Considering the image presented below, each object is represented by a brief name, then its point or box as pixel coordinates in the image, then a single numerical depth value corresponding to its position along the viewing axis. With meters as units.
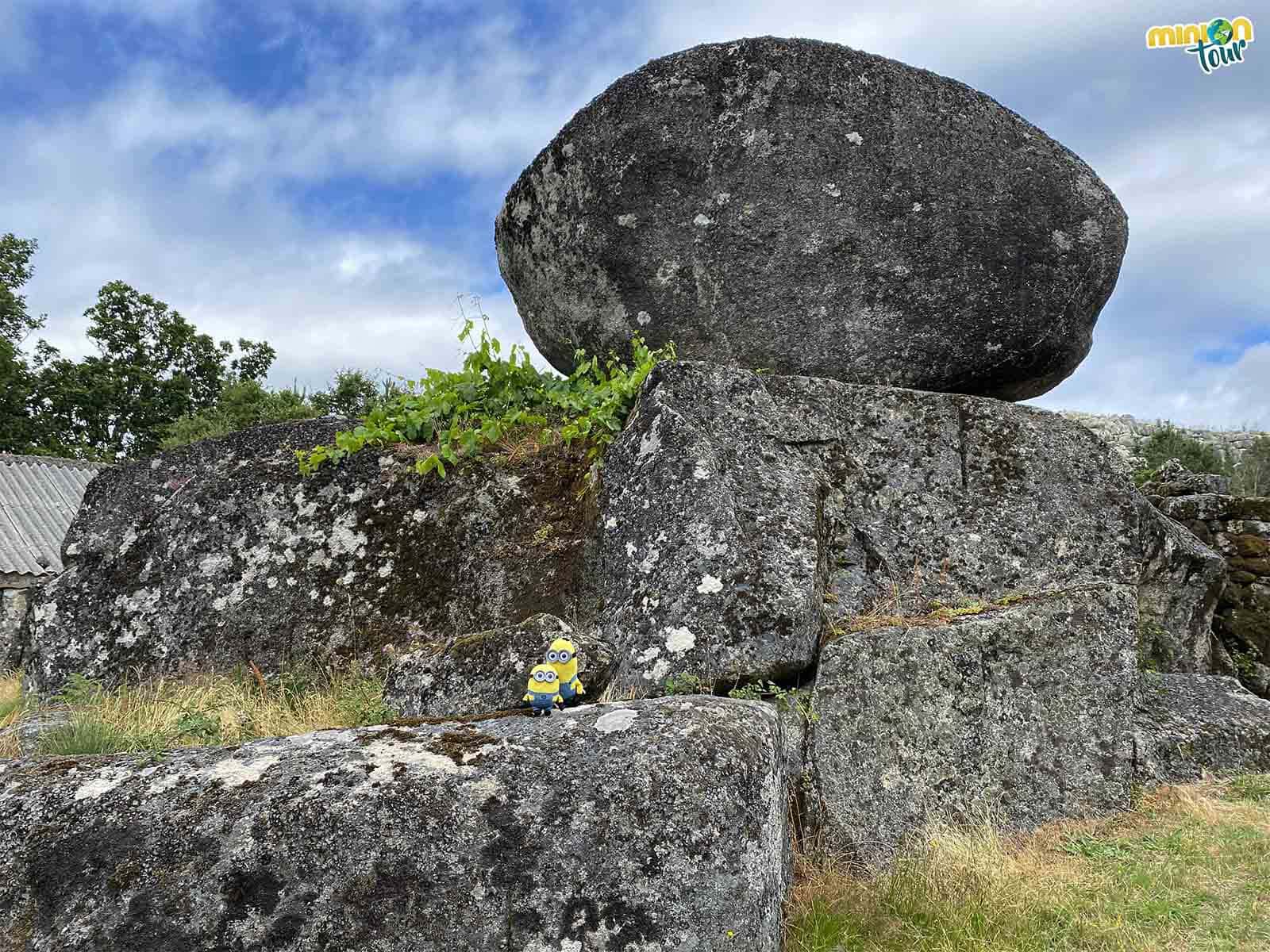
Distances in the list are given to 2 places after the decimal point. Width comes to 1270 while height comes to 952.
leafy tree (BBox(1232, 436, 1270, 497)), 29.43
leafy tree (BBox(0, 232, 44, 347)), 30.16
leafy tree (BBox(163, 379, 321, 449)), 27.00
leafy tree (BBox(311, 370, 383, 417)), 23.73
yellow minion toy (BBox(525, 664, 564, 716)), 3.77
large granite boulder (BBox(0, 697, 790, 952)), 3.09
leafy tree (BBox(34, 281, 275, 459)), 31.23
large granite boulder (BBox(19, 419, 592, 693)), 6.32
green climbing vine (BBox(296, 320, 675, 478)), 6.74
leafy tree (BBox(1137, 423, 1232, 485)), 28.31
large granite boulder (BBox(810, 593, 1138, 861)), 4.96
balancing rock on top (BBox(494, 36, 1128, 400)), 7.55
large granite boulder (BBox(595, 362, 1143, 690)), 5.23
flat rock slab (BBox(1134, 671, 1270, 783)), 6.05
